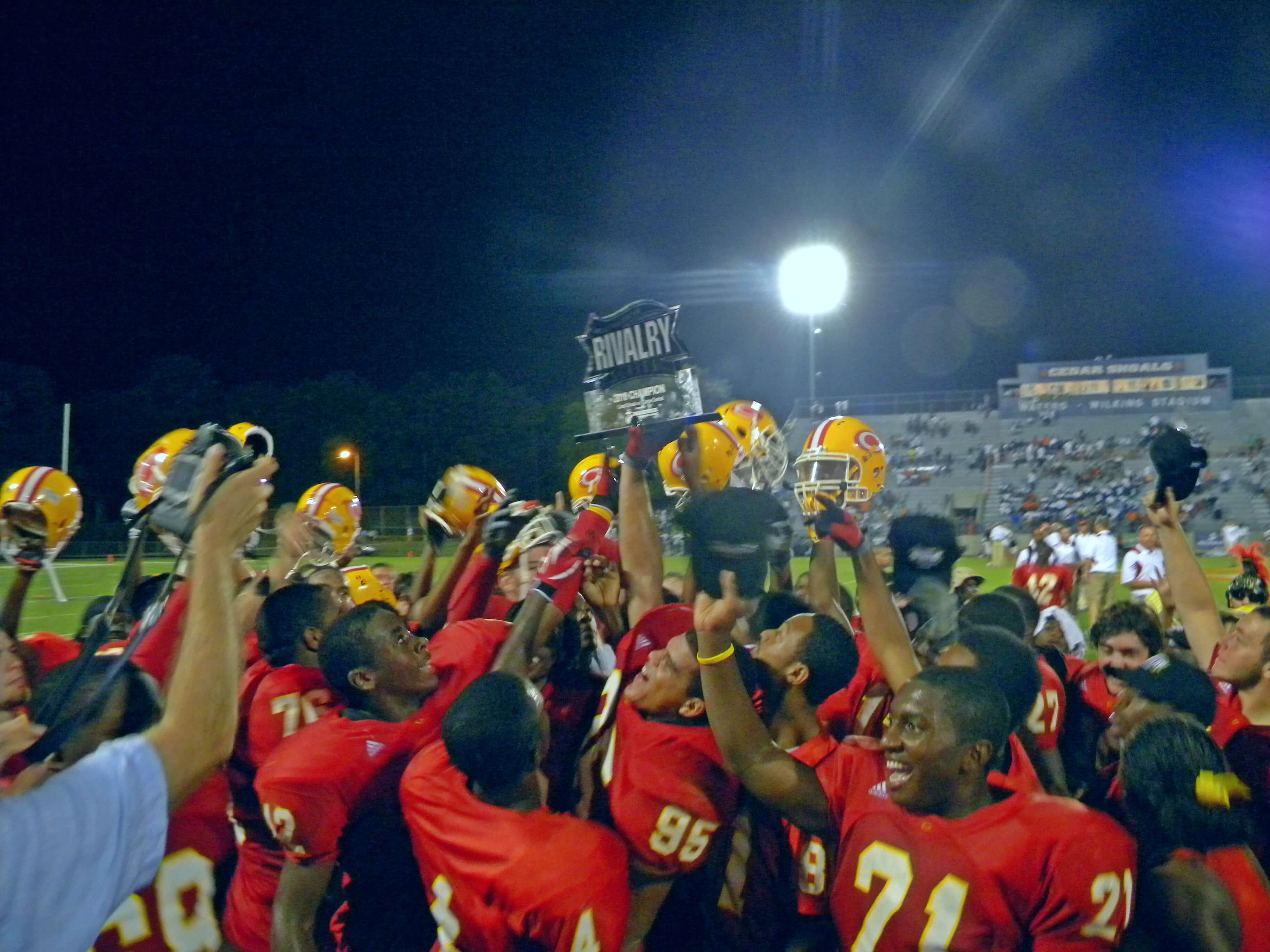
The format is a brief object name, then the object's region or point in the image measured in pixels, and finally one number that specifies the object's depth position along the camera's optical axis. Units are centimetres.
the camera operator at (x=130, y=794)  150
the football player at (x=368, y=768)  282
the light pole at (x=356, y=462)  5528
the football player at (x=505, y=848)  246
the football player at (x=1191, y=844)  223
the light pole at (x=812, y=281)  3328
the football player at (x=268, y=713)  314
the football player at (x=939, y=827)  224
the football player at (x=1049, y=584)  803
